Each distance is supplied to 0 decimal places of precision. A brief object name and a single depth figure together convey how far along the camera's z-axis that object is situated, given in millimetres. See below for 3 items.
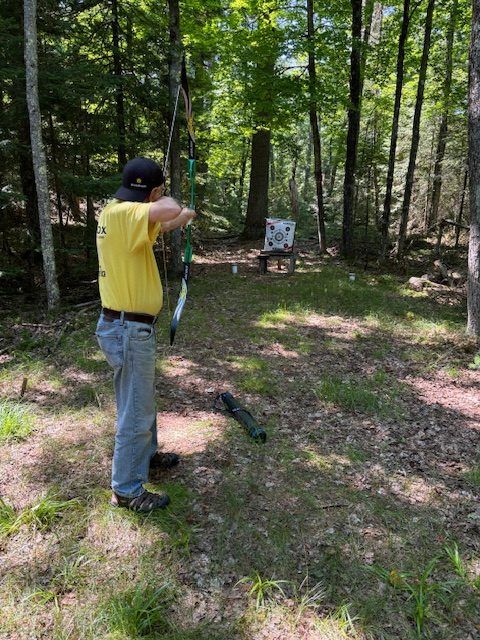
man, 2697
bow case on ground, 4277
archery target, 11352
